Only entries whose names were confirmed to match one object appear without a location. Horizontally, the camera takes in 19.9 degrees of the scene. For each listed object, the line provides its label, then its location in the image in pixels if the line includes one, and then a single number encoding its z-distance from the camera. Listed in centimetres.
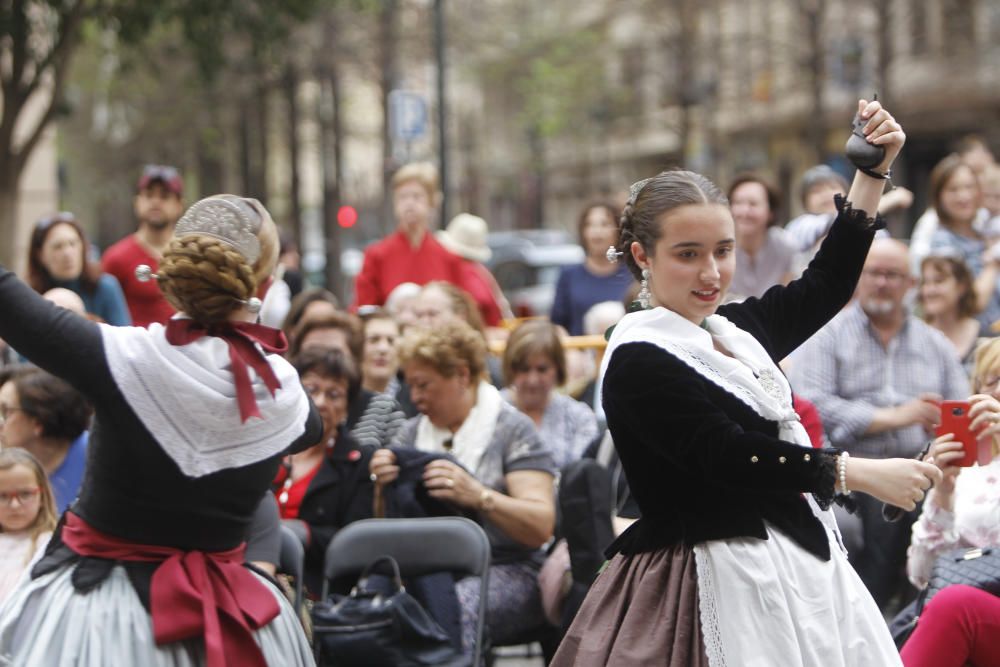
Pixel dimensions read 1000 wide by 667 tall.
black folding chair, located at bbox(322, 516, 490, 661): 1059
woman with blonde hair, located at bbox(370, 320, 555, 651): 1117
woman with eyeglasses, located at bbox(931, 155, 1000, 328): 1764
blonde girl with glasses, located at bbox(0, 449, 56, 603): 969
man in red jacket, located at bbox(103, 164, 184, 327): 1587
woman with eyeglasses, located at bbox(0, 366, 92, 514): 1124
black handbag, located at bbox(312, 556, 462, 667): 976
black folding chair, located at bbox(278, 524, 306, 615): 991
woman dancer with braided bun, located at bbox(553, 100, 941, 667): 637
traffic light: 4683
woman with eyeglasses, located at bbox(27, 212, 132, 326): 1551
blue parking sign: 3411
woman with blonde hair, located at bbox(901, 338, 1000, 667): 823
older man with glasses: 1331
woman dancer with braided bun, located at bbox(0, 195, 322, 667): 675
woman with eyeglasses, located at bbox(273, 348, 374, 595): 1163
